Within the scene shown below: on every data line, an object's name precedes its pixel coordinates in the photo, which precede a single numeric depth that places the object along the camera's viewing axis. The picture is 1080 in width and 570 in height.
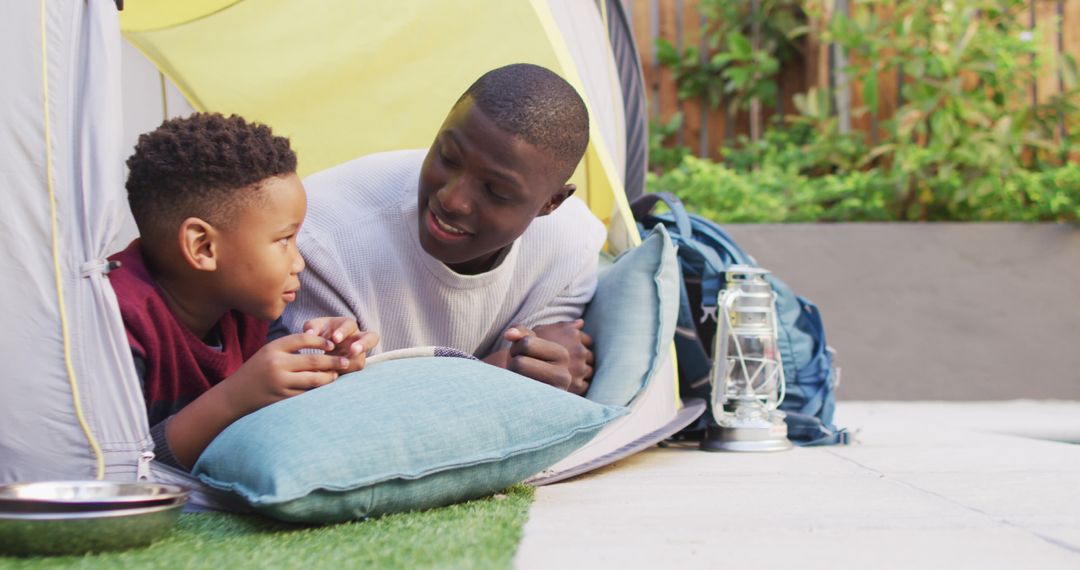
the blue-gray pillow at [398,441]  1.28
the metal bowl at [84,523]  1.12
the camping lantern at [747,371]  2.20
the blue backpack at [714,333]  2.31
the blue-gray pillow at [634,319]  1.87
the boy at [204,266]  1.47
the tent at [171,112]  1.35
